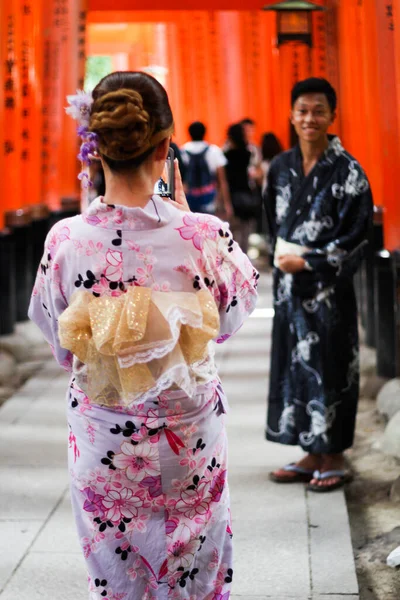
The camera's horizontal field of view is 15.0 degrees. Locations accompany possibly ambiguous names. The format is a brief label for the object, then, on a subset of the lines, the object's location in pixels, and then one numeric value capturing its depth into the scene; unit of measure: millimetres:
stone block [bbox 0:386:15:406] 10573
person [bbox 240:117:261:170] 22537
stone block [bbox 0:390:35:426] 9144
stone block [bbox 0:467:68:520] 6632
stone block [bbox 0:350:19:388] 11267
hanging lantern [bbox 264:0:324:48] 13473
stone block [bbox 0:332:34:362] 12674
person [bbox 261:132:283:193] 20939
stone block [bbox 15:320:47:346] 13473
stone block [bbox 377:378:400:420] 8751
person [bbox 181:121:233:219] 16973
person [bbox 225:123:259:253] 19294
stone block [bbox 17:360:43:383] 11677
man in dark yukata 6754
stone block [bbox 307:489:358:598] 5380
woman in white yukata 3558
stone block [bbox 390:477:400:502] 7046
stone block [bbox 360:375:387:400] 10015
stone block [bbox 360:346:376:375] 10895
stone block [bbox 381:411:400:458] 7781
